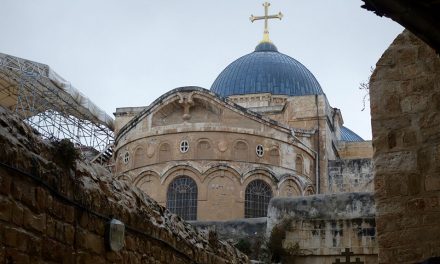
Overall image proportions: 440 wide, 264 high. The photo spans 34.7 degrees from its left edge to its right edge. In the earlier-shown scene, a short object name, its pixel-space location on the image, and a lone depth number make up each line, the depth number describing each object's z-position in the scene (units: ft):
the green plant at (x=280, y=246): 53.83
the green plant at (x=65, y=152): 17.74
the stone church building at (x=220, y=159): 79.30
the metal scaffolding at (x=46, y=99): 96.89
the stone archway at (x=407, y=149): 23.59
